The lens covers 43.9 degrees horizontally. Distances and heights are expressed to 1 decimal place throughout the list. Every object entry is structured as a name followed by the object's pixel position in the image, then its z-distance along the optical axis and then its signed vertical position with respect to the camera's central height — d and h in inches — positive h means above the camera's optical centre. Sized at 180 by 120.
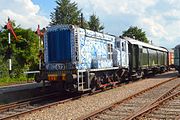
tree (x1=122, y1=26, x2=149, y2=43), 2181.1 +321.9
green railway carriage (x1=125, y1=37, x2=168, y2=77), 621.3 +23.1
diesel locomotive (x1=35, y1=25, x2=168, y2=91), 401.0 +14.4
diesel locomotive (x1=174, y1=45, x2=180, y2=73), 860.1 +32.8
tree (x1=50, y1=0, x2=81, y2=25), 1737.7 +415.8
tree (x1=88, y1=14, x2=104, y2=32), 1819.8 +348.9
